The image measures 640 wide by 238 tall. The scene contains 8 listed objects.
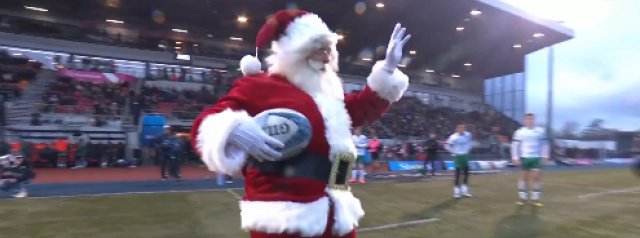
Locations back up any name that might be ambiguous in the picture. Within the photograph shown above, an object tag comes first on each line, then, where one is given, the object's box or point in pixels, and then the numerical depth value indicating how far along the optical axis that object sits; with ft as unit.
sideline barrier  60.08
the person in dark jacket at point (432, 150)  52.11
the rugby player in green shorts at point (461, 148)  33.98
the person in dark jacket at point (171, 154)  44.98
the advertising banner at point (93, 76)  74.49
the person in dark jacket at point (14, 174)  32.53
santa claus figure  6.54
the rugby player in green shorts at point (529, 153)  30.04
